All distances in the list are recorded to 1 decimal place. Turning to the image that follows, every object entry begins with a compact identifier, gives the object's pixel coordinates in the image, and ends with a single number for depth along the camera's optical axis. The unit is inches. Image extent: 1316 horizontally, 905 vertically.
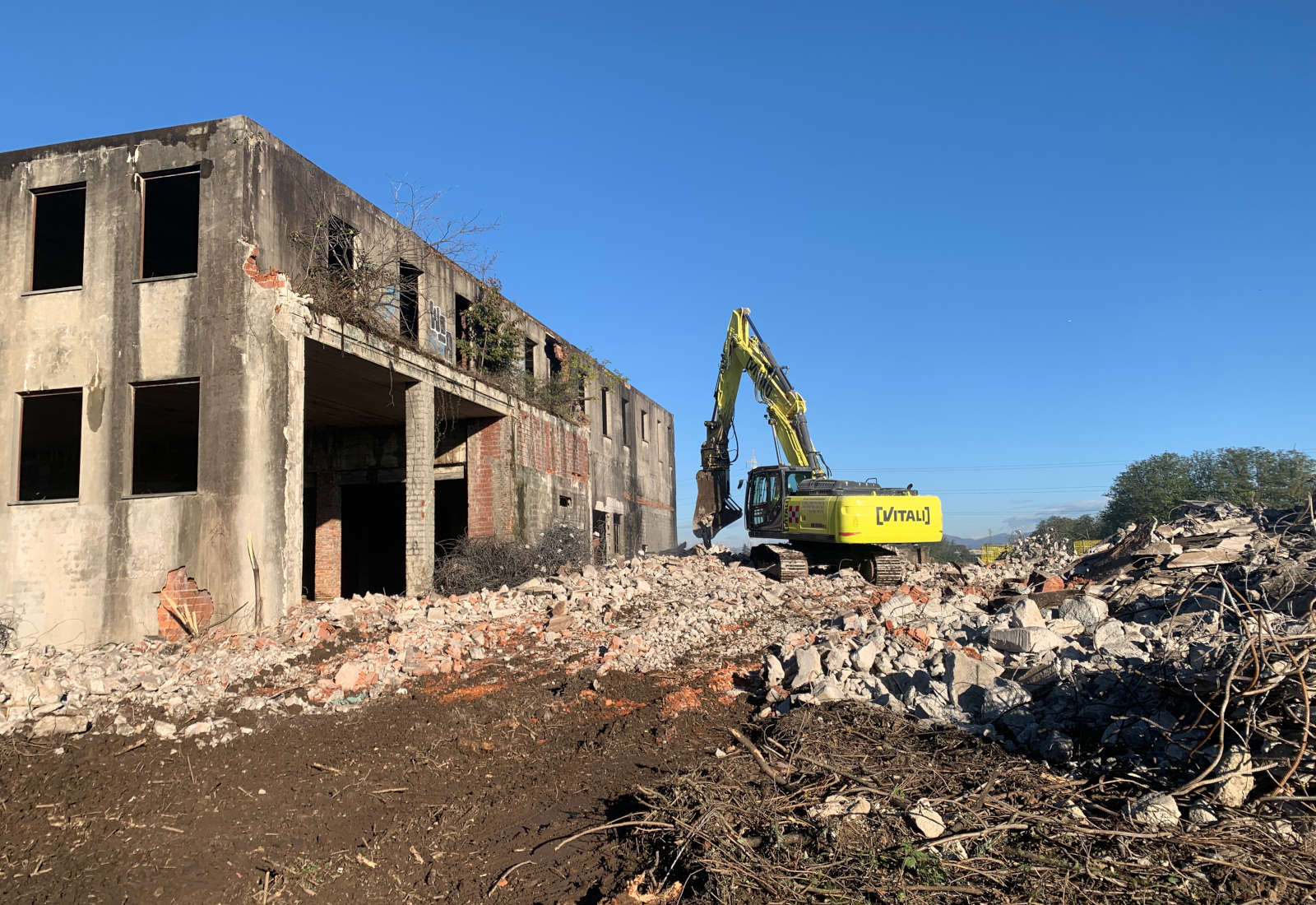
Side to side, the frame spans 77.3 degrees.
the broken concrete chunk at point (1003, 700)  234.7
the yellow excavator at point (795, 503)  580.1
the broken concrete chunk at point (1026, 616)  310.0
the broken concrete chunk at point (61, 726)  268.8
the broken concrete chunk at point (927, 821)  162.4
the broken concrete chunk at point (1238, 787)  161.9
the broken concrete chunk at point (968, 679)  245.6
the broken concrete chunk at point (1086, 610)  322.0
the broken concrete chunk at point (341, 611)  415.8
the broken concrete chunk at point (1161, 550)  449.4
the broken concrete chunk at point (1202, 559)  413.8
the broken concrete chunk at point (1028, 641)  280.1
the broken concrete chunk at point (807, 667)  276.8
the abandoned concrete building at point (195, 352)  400.5
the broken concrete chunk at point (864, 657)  283.3
